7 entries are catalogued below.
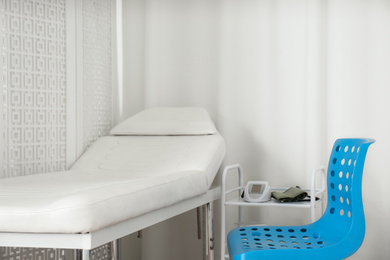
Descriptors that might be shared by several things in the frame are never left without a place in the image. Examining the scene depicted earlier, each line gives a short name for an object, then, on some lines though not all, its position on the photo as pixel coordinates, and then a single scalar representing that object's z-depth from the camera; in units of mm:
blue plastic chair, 1878
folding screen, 2277
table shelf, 2334
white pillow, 2695
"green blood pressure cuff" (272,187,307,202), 2422
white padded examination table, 1472
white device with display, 2459
